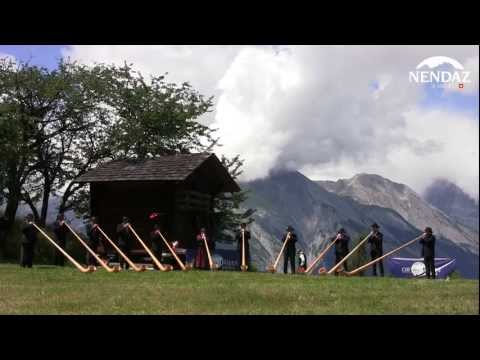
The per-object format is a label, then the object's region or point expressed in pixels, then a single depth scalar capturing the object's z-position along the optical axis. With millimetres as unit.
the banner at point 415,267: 29297
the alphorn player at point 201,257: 27719
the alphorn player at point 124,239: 24723
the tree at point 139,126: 43031
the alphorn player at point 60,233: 25562
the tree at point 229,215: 45438
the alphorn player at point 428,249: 21062
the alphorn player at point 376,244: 23453
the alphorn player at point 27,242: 23047
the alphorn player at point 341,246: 24266
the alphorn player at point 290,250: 24641
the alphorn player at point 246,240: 26453
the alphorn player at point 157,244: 24875
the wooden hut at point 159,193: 28797
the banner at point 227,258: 31392
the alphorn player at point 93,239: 25219
